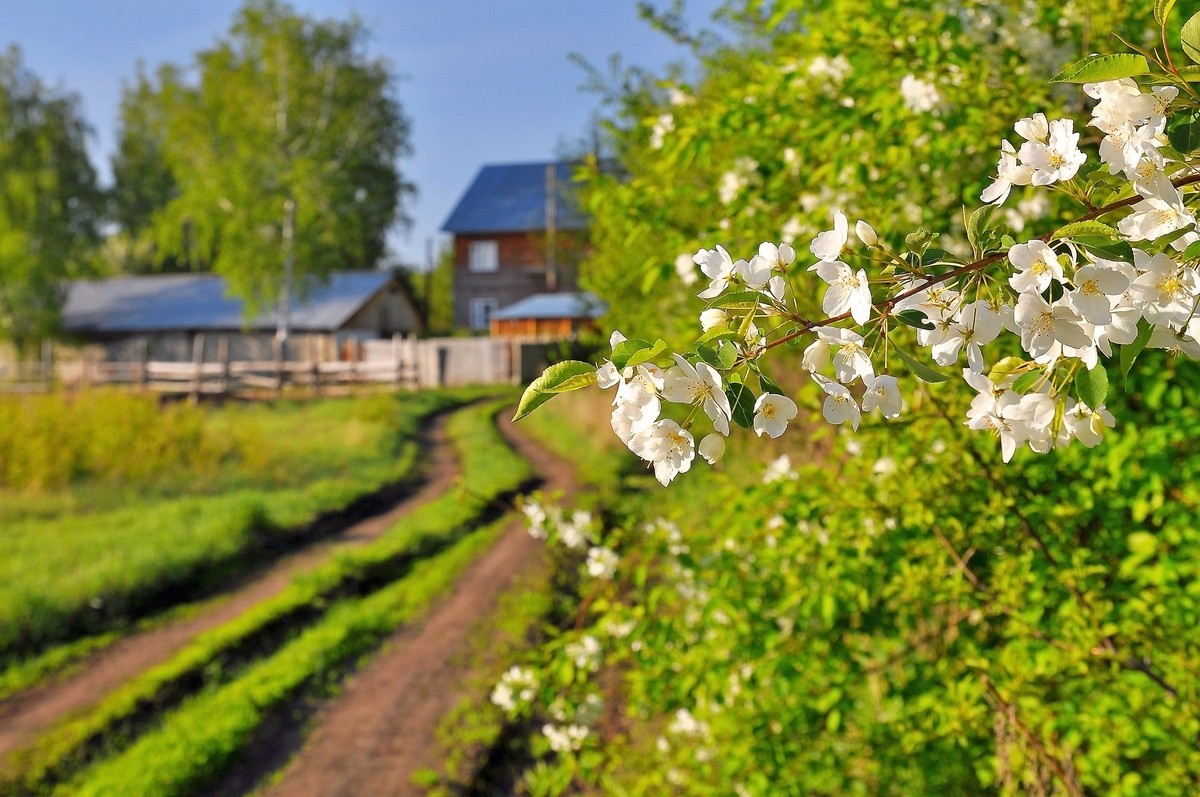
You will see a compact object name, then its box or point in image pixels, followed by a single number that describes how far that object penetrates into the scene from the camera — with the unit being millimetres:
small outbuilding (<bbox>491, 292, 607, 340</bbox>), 28833
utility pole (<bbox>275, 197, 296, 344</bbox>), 26953
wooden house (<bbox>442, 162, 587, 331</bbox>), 33250
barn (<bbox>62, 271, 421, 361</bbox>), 28953
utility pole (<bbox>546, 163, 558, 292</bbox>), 30688
